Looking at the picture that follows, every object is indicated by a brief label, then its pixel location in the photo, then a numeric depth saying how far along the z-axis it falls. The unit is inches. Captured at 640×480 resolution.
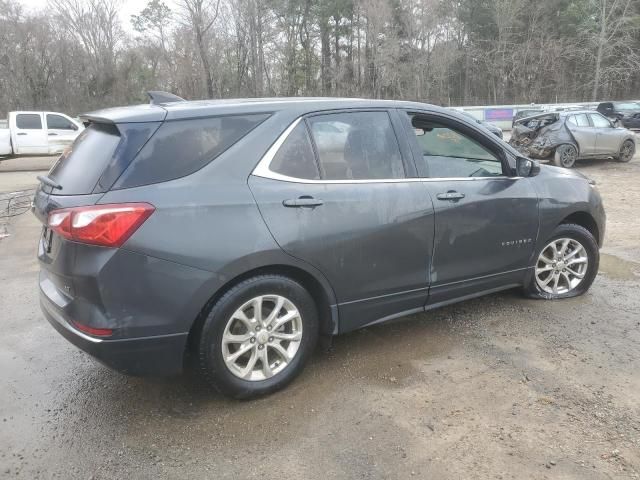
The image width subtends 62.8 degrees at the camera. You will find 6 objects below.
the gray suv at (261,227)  103.5
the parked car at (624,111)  973.8
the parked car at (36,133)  637.3
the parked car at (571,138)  547.2
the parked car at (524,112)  793.2
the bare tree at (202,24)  1414.9
